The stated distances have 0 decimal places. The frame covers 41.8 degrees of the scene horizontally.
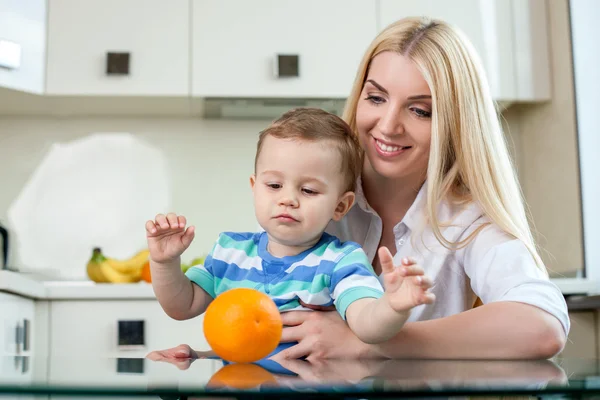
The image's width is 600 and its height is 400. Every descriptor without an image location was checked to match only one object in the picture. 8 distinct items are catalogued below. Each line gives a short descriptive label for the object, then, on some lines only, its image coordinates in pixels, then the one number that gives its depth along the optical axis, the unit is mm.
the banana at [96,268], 2879
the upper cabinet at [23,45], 2746
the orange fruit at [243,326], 744
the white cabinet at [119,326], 2609
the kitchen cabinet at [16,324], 2230
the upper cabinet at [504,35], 3074
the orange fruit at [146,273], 2795
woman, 1343
